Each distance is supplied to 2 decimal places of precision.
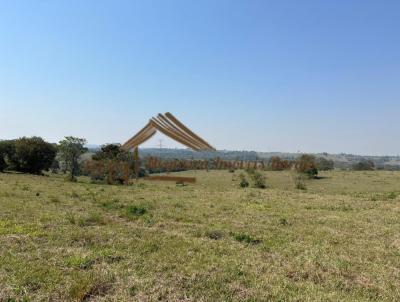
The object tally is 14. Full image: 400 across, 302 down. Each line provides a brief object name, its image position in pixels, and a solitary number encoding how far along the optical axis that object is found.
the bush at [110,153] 51.00
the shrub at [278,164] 49.84
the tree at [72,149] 60.78
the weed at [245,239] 11.37
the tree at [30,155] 60.25
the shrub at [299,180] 42.02
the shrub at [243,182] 43.12
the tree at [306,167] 53.91
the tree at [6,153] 60.00
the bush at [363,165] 91.29
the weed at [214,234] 11.98
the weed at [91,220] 13.39
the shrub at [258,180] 43.19
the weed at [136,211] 16.23
